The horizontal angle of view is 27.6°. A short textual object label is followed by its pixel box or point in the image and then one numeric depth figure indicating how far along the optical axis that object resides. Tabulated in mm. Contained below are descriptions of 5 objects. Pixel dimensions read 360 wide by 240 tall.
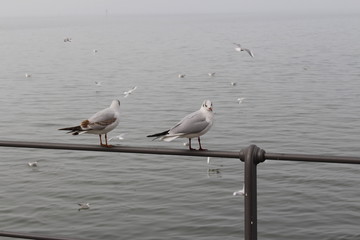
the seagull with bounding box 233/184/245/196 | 17150
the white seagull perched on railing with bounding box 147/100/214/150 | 5169
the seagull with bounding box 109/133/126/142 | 23367
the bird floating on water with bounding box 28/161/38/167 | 21250
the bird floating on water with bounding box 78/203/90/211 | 17012
